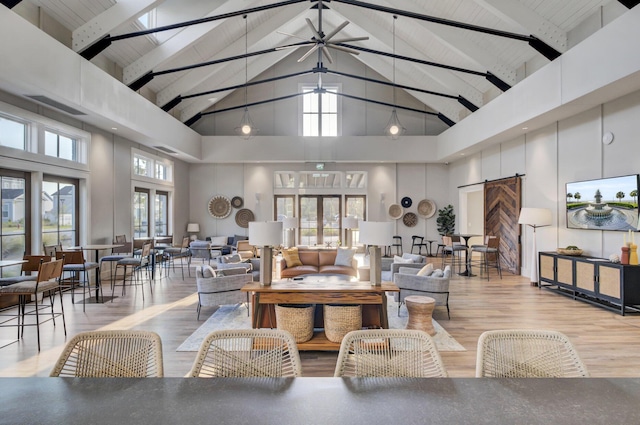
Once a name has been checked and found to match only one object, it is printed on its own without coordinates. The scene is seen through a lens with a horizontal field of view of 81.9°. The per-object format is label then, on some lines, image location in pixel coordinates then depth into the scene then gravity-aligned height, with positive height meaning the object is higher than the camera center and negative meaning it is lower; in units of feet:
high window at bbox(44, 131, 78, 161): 21.76 +4.44
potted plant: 41.73 -0.50
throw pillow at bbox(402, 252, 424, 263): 21.82 -2.53
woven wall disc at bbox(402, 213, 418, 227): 42.96 -0.38
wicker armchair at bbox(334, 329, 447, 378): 5.15 -2.01
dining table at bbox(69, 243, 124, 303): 19.92 -1.69
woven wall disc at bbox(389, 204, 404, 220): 42.91 +0.57
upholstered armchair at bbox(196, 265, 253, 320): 17.29 -3.33
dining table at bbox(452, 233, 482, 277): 28.81 -4.41
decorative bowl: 21.31 -2.14
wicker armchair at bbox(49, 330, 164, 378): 5.24 -1.98
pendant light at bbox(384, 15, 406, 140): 31.48 +7.79
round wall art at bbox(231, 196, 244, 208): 42.78 +1.71
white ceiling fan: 20.83 +10.20
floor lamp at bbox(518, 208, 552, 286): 23.39 -0.18
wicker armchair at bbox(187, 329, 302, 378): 5.16 -2.01
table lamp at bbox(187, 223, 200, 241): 41.32 -1.24
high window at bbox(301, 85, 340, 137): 42.60 +11.82
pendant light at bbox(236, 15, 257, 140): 30.79 +7.85
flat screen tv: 18.12 +0.60
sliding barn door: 29.12 -0.06
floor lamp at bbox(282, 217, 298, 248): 41.45 -2.43
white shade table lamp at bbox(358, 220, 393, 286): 13.56 -0.85
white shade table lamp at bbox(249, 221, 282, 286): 13.76 -0.88
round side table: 14.88 -4.00
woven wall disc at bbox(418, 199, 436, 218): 42.93 +1.01
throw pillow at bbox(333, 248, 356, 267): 24.20 -2.71
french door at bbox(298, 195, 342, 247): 43.24 +0.04
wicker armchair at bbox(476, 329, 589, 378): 5.23 -2.02
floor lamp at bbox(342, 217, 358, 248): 35.29 -0.66
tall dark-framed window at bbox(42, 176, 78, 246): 21.86 +0.41
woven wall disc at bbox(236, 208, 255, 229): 42.50 +0.07
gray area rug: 13.57 -4.70
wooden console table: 13.07 -2.85
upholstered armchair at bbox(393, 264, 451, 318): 17.17 -3.31
